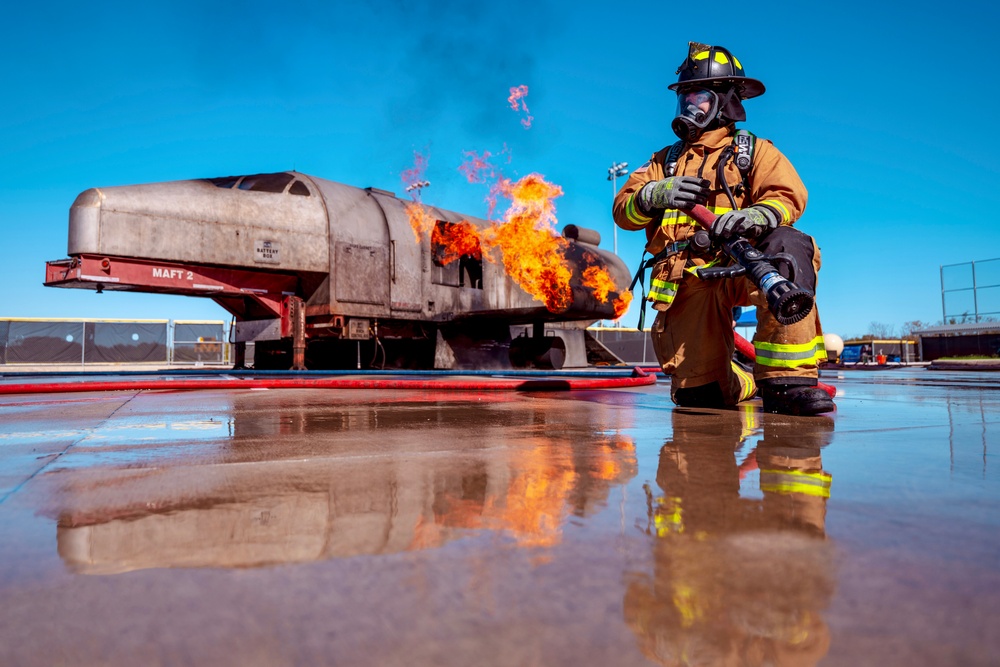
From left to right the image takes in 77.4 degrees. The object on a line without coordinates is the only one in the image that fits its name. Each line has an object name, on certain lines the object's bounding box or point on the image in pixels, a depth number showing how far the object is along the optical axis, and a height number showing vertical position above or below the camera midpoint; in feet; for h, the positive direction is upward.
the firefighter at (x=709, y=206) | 10.35 +2.65
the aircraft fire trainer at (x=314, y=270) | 23.18 +4.22
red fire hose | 15.21 -0.42
